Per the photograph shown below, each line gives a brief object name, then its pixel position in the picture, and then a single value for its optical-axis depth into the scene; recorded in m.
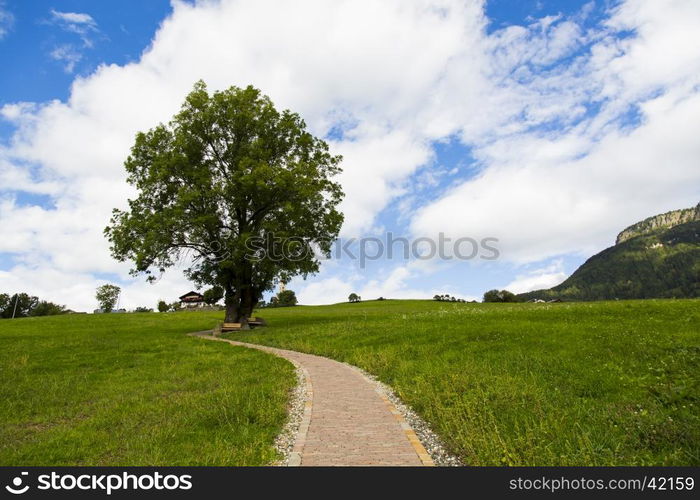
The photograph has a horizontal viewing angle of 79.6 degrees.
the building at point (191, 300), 117.38
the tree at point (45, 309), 116.31
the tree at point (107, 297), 121.75
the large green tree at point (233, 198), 32.56
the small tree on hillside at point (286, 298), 107.62
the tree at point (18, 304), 119.19
